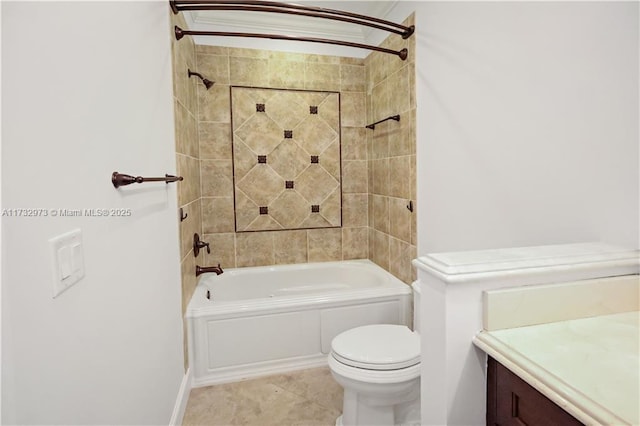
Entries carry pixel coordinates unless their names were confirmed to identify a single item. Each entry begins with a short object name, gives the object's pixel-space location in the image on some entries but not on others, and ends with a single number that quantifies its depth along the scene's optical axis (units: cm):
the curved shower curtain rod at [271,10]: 200
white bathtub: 228
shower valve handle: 268
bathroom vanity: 67
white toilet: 163
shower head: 267
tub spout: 271
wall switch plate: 78
